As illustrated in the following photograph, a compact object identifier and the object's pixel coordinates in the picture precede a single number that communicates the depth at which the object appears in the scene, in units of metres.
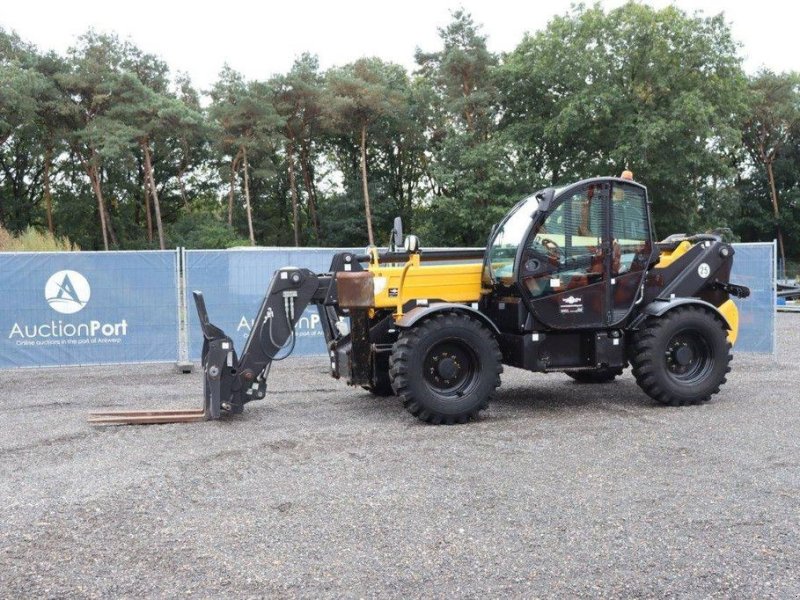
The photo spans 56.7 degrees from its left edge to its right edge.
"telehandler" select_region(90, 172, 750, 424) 7.38
